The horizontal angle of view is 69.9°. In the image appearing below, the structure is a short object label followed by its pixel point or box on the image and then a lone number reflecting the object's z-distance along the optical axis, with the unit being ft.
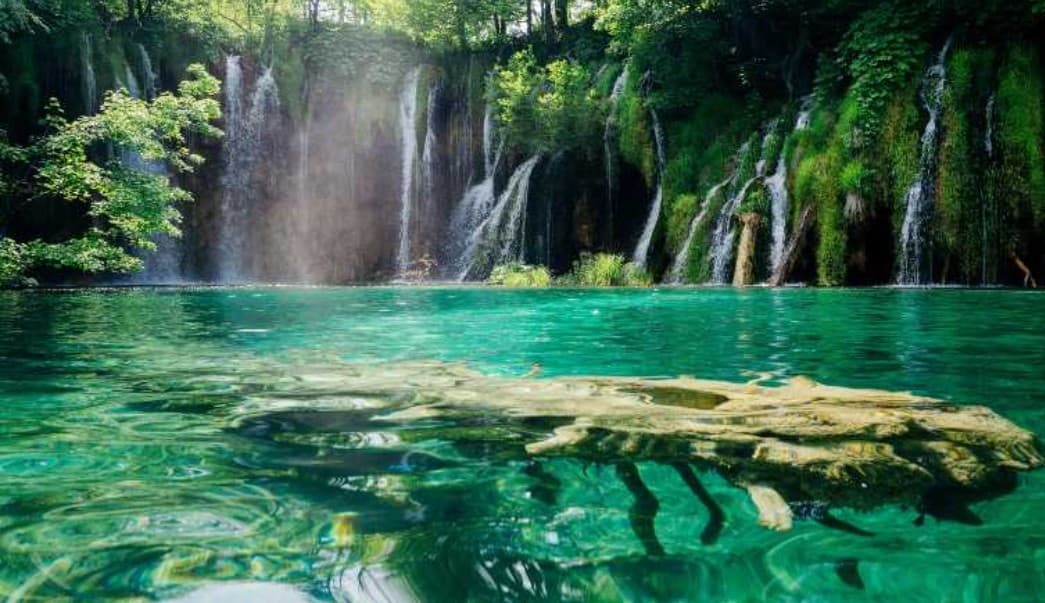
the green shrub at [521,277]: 61.93
